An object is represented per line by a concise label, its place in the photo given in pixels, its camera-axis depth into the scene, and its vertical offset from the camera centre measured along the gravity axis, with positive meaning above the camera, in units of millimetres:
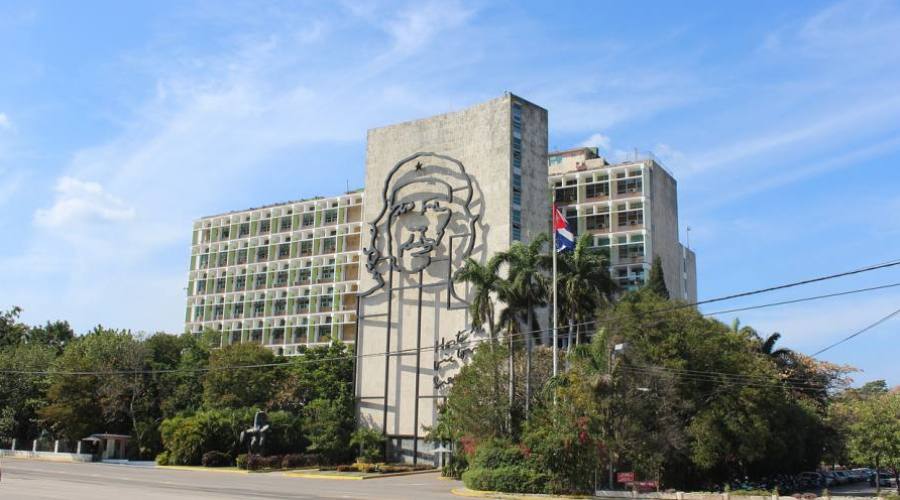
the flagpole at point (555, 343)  44531 +4239
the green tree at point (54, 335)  112500 +10499
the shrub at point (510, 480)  43000 -3136
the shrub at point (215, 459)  68375 -3828
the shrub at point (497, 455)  45219 -1970
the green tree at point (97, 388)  79188 +2126
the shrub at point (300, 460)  67750 -3742
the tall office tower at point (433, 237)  76562 +17336
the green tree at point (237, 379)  77188 +3202
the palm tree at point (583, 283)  54531 +9083
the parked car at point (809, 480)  61094 -3991
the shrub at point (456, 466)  59688 -3435
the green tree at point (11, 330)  108562 +10380
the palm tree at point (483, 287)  57750 +9211
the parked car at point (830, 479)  67962 -4301
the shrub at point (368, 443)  72938 -2344
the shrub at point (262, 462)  65125 -3812
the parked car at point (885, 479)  75925 -4764
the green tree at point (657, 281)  65312 +11419
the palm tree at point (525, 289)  54656 +8653
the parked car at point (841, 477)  72312 -4375
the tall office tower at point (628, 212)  88500 +23226
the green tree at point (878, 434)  55188 -346
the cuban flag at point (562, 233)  45562 +10329
